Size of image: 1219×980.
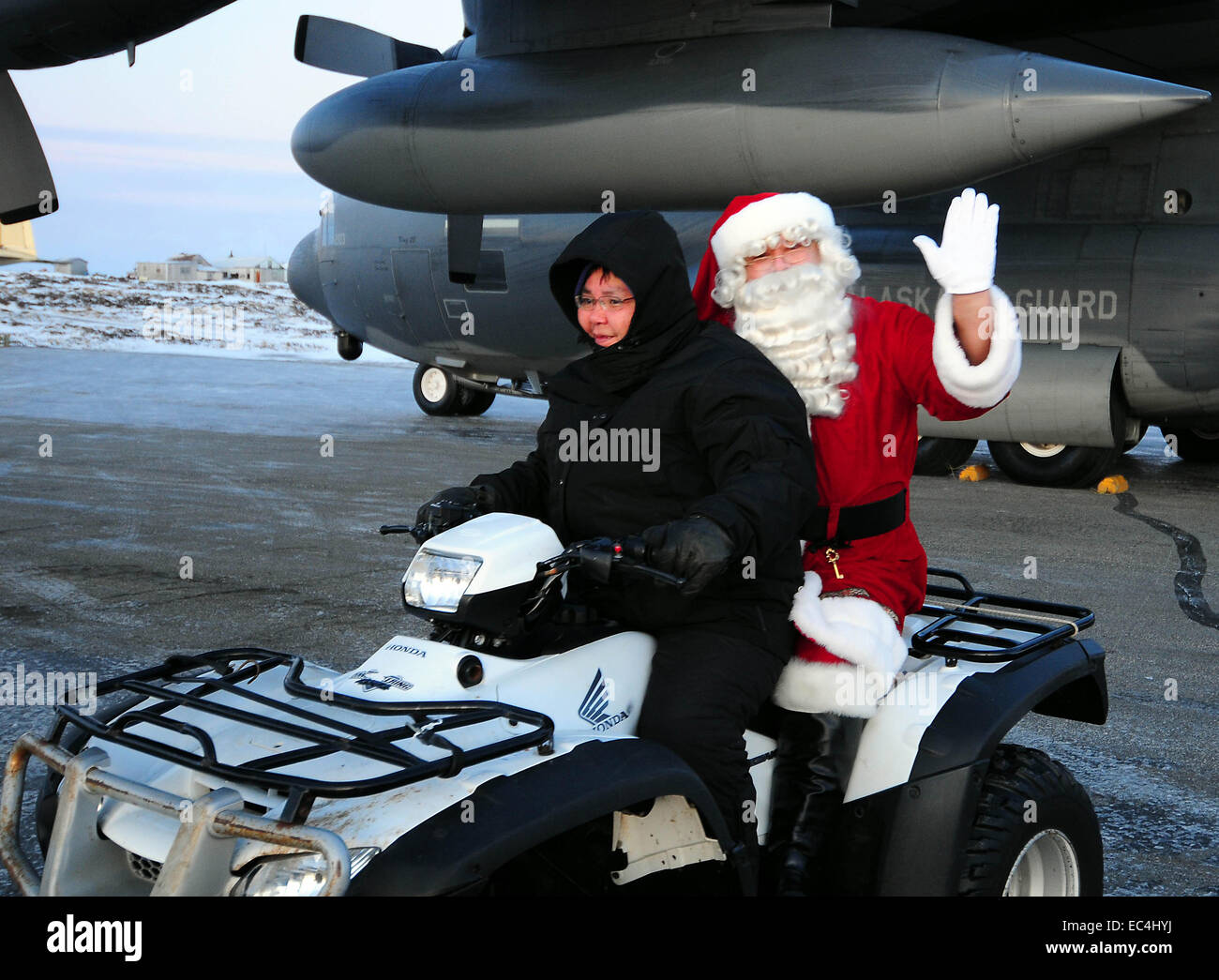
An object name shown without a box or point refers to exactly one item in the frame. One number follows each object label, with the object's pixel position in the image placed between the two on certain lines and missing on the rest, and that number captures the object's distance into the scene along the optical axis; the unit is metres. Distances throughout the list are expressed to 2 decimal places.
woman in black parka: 2.32
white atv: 1.79
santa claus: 2.60
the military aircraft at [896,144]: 8.10
